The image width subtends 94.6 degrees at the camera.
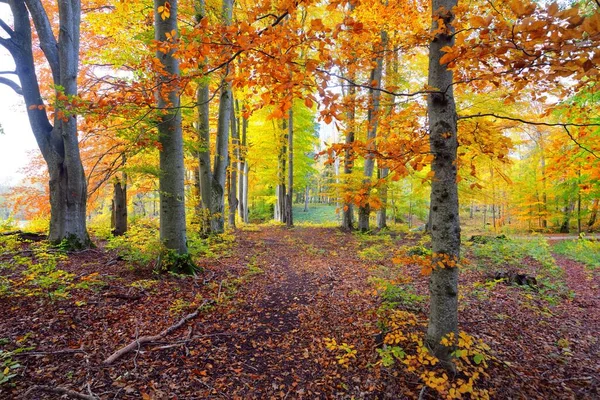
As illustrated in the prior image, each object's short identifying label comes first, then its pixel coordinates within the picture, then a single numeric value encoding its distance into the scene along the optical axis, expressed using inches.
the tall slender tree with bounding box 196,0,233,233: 377.7
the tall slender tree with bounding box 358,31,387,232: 487.5
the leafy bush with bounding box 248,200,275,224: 1059.3
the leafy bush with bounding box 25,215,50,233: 342.2
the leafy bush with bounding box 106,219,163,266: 221.5
